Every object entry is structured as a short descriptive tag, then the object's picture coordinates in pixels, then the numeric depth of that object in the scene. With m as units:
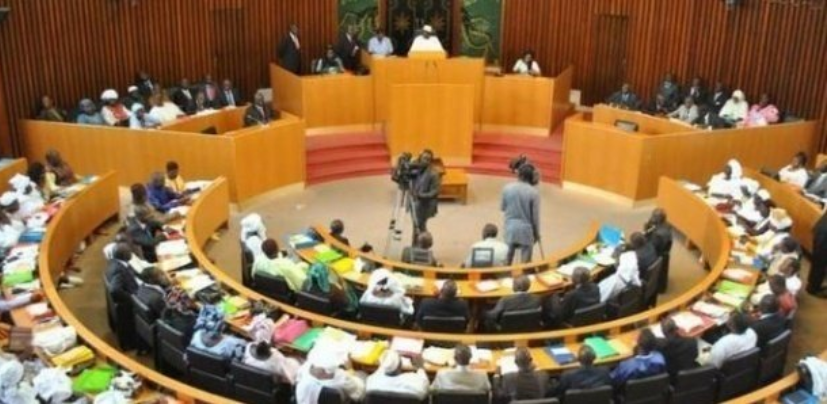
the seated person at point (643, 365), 6.84
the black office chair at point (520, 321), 7.98
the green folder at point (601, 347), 7.32
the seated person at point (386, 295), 8.09
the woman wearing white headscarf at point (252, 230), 9.32
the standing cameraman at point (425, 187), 10.47
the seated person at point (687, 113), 13.87
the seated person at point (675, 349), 7.03
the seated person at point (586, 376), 6.64
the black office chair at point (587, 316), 8.14
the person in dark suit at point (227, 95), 14.20
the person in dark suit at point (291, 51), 15.41
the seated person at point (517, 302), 8.00
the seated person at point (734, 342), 7.26
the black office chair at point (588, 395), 6.51
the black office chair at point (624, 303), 8.41
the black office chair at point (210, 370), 7.10
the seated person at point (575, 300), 8.14
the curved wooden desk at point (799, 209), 10.71
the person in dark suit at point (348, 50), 15.75
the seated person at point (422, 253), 9.09
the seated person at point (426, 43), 14.55
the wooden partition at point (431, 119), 13.46
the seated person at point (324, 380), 6.54
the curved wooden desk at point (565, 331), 7.46
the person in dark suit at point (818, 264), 9.70
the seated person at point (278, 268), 8.59
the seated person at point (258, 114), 13.05
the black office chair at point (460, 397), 6.46
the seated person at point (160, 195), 10.51
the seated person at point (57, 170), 11.12
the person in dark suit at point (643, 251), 8.87
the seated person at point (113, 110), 13.08
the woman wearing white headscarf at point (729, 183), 11.02
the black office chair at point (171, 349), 7.49
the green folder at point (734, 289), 8.50
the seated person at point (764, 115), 13.49
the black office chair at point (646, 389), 6.70
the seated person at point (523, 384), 6.62
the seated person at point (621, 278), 8.41
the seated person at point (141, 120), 12.97
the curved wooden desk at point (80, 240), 6.61
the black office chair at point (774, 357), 7.47
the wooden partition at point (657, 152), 12.47
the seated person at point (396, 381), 6.63
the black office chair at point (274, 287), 8.60
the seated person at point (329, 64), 15.26
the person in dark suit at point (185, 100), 13.88
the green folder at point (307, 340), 7.39
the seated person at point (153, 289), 7.88
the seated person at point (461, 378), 6.69
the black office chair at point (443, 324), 7.89
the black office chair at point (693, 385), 6.90
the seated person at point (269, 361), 6.89
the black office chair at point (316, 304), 8.23
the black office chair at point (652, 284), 8.96
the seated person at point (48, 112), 12.75
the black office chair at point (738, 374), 7.18
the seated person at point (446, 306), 7.81
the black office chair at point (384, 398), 6.59
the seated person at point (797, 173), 11.35
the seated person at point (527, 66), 15.36
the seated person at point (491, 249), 9.15
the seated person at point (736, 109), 13.84
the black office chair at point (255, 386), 6.86
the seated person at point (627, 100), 14.49
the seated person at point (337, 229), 9.42
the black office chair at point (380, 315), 8.08
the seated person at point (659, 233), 9.35
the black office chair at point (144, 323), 7.91
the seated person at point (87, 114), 12.85
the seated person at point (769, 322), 7.54
